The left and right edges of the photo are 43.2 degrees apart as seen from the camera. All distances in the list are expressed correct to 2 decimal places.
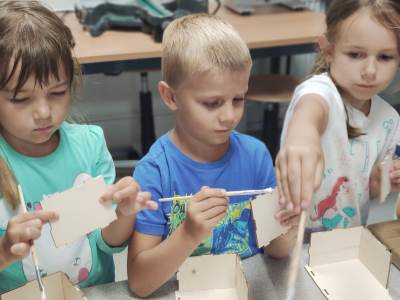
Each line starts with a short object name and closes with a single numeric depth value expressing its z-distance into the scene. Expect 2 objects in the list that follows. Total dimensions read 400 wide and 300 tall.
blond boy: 0.92
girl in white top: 1.09
